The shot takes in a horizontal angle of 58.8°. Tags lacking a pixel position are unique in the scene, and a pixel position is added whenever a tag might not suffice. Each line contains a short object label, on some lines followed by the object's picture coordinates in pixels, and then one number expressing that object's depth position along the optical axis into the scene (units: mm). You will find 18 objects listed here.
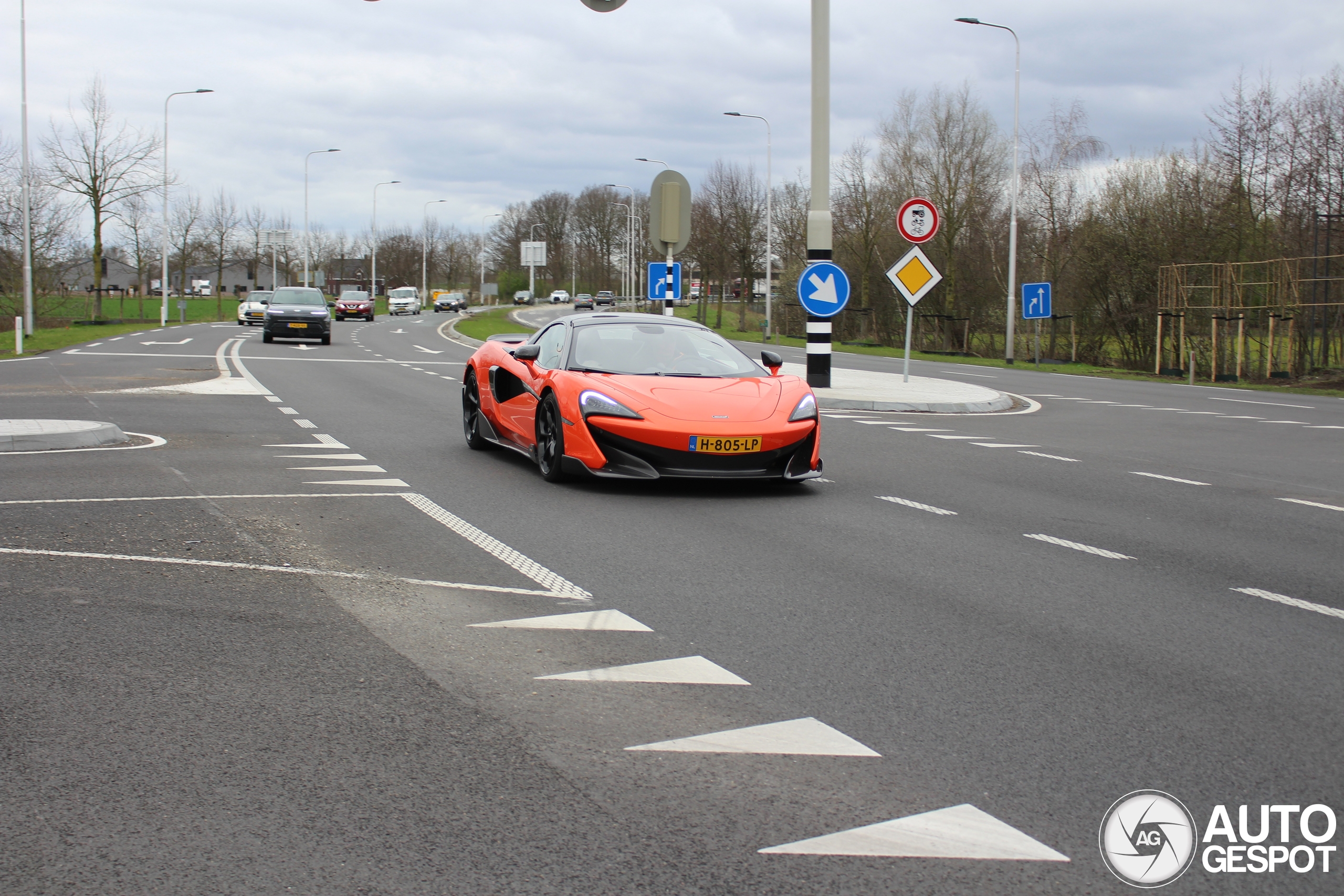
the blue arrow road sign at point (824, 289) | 17391
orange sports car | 8805
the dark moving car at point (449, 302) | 97812
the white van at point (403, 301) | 88562
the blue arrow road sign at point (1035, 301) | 32594
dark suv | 35625
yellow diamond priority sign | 18688
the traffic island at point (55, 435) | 11062
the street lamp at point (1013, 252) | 36656
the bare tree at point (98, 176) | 53188
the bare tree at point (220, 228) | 79312
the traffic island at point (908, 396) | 17594
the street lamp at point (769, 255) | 55031
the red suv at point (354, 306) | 67250
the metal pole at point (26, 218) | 40375
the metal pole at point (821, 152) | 18031
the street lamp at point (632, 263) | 104250
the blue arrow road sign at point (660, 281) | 22688
